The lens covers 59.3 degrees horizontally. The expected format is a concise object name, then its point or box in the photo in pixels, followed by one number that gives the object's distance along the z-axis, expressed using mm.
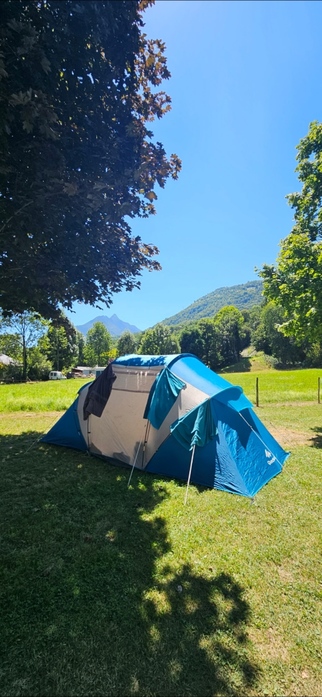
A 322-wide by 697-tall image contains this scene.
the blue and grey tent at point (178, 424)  5516
